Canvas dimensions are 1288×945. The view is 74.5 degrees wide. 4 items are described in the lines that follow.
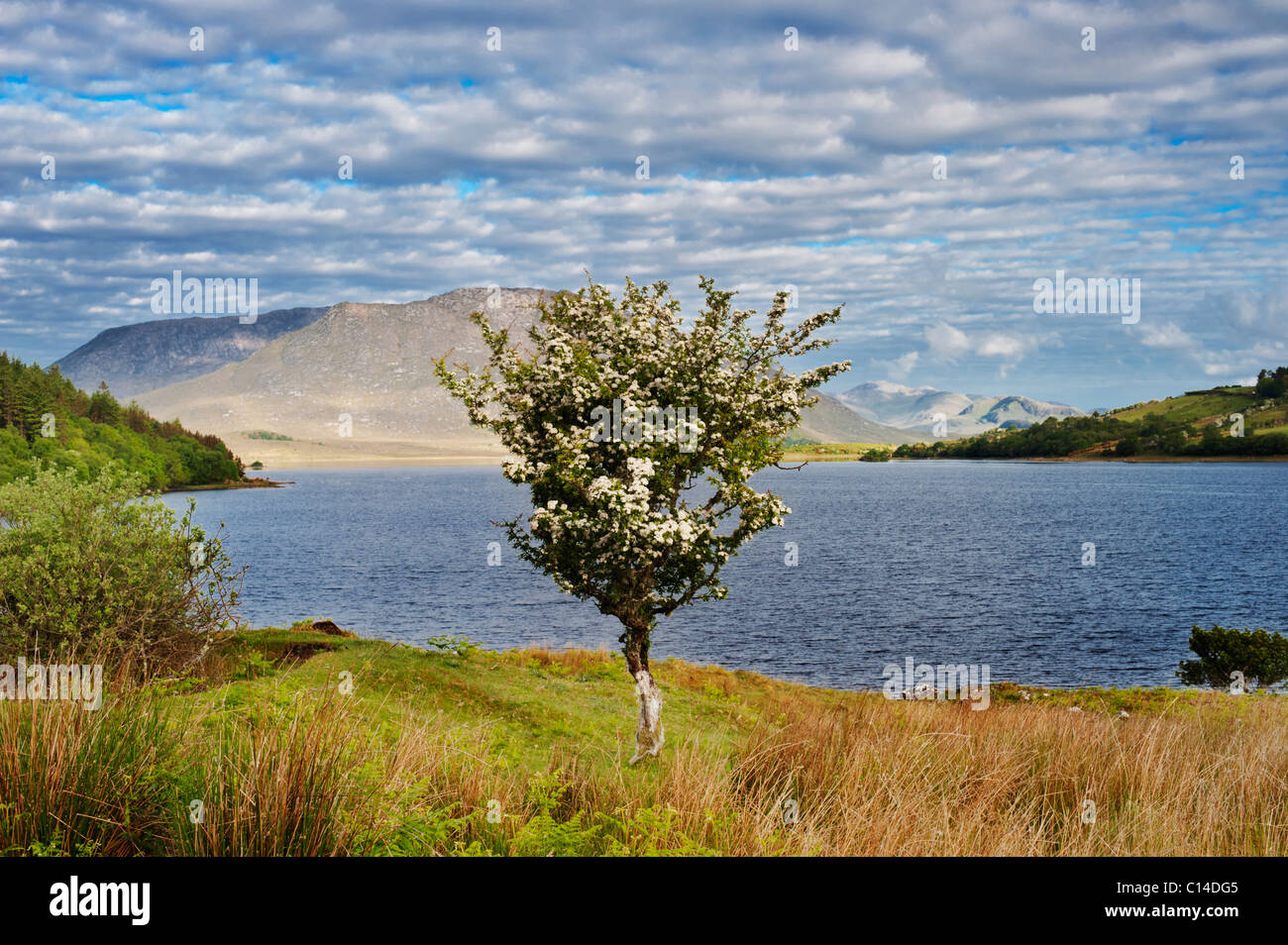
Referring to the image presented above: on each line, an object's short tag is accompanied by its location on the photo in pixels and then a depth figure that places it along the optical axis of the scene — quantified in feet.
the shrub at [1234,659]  112.16
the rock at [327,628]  92.87
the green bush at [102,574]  52.54
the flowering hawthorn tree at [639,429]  54.90
